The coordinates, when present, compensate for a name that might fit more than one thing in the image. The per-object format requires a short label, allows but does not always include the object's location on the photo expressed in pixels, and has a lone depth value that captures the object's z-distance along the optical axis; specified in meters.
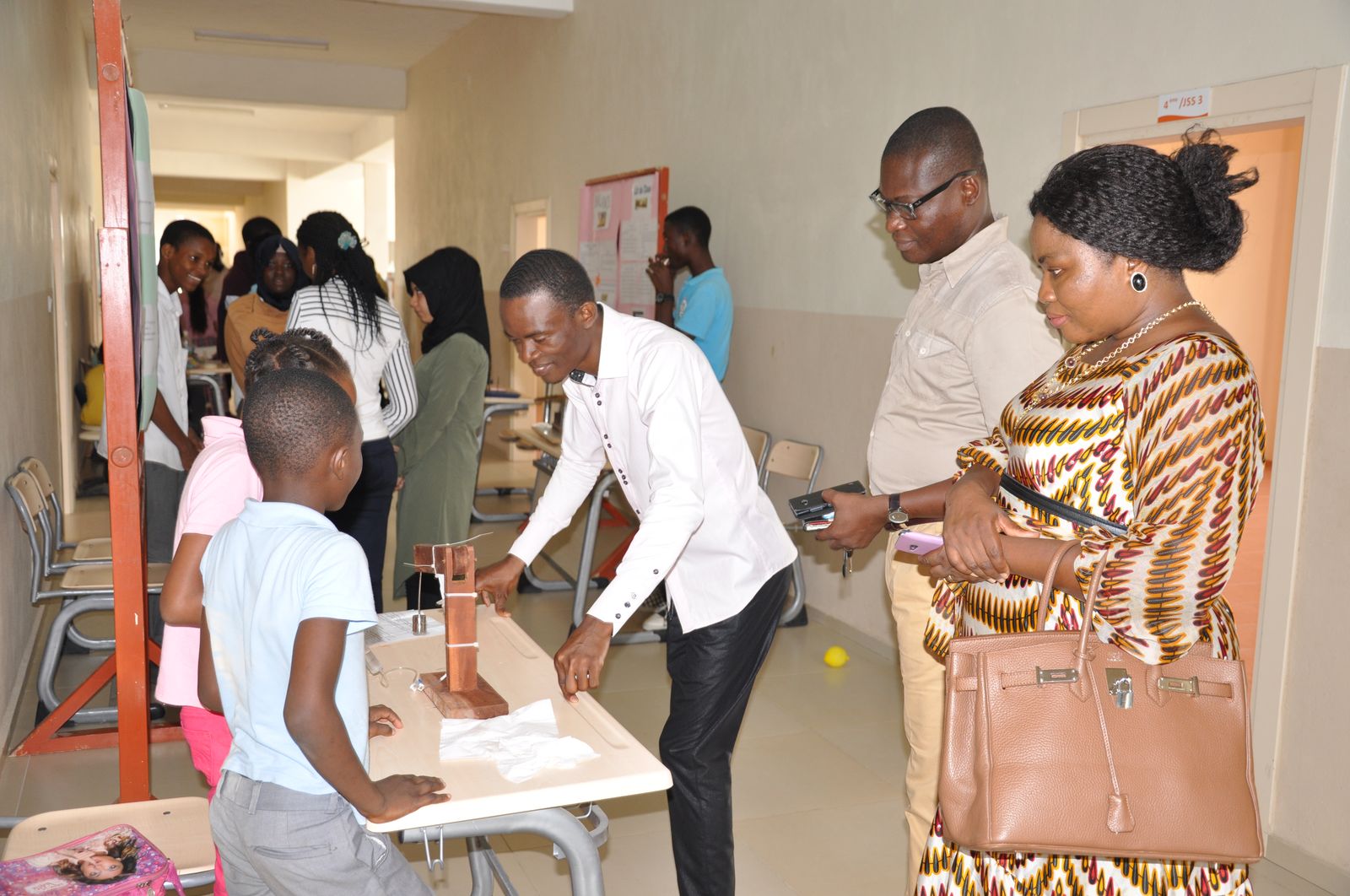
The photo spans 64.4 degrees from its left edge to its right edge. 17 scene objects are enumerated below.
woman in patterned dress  1.29
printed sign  3.01
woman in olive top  4.30
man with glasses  2.12
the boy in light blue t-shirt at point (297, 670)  1.43
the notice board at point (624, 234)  6.46
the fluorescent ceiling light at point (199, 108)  14.18
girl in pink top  1.88
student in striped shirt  3.62
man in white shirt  1.96
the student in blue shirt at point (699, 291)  5.48
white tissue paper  1.60
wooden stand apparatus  1.82
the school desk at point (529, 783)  1.50
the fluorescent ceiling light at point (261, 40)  10.79
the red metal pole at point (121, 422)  2.20
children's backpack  1.65
